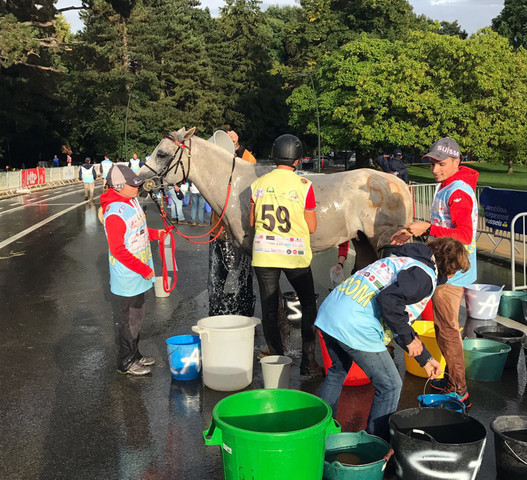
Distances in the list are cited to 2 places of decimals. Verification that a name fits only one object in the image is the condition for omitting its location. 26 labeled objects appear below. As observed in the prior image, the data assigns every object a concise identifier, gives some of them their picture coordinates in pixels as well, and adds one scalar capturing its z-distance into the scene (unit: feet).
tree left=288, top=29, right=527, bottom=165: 122.93
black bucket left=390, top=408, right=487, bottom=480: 11.22
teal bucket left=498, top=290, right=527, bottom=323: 25.29
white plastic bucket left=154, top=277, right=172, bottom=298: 30.27
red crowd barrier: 113.80
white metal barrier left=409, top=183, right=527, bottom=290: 42.19
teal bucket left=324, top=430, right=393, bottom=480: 11.18
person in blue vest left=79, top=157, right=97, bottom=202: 86.22
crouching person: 11.42
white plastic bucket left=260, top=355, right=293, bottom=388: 16.83
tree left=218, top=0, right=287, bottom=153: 251.60
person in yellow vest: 17.11
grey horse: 21.35
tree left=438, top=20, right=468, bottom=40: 307.41
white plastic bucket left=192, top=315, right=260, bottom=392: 17.25
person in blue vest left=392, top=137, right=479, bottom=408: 15.94
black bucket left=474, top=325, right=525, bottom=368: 19.60
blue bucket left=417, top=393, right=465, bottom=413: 13.79
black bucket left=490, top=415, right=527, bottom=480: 12.05
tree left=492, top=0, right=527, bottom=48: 211.61
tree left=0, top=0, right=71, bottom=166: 116.88
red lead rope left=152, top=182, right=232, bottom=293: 21.24
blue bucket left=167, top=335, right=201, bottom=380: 18.66
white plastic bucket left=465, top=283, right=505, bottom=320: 24.58
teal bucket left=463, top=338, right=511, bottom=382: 18.40
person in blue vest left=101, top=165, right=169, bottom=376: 18.03
